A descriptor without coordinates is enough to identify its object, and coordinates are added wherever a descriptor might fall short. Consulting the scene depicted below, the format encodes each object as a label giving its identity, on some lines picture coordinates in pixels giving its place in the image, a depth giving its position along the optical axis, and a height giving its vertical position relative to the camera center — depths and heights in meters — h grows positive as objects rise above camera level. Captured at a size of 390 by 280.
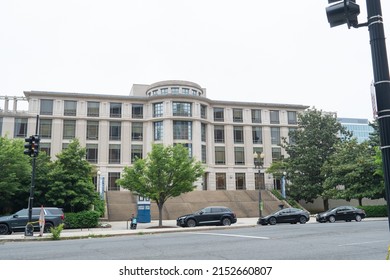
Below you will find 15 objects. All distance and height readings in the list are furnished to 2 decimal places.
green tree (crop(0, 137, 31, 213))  25.70 +1.84
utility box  29.35 -1.17
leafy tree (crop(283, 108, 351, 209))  43.03 +5.31
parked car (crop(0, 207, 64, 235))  21.36 -1.19
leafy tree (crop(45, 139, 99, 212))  27.50 +1.31
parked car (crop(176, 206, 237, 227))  24.86 -1.48
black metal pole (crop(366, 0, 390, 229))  5.00 +1.66
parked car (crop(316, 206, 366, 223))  28.09 -1.64
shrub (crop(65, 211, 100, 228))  25.36 -1.45
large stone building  49.66 +10.18
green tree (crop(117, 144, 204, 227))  26.48 +1.69
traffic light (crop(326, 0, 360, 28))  5.33 +2.70
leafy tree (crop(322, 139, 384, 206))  34.69 +2.08
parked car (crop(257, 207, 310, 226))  26.46 -1.61
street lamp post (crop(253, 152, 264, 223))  29.92 +3.14
